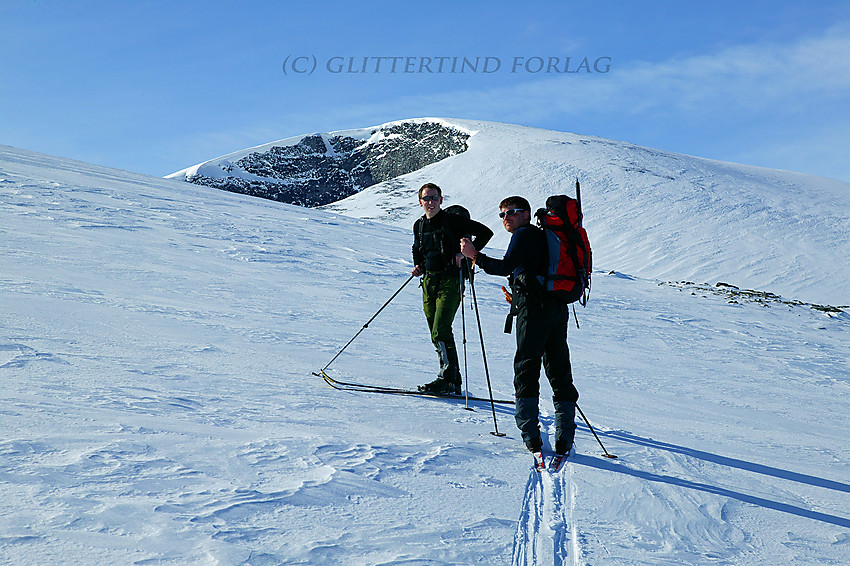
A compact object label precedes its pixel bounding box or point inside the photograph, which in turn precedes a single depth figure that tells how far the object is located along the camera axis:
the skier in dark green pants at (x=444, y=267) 5.69
